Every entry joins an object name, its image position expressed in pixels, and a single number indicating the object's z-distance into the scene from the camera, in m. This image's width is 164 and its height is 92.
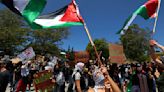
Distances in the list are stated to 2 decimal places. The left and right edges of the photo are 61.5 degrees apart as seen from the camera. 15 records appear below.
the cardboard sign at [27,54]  6.40
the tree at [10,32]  24.15
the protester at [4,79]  3.76
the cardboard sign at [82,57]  3.09
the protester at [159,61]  2.16
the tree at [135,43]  25.06
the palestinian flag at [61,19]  2.44
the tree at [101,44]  35.10
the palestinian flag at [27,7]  2.48
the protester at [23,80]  5.26
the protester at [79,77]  3.25
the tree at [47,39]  29.12
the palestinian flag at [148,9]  2.95
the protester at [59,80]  4.14
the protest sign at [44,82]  4.42
